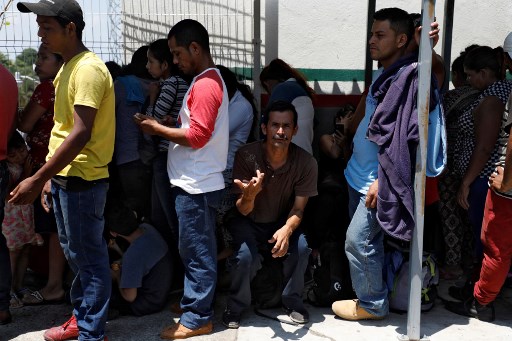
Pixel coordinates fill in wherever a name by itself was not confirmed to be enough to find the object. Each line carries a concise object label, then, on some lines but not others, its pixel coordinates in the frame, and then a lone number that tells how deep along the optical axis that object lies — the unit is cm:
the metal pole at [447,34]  520
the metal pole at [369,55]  534
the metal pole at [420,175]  329
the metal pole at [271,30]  563
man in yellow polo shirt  309
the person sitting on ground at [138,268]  390
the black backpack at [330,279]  409
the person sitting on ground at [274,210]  379
